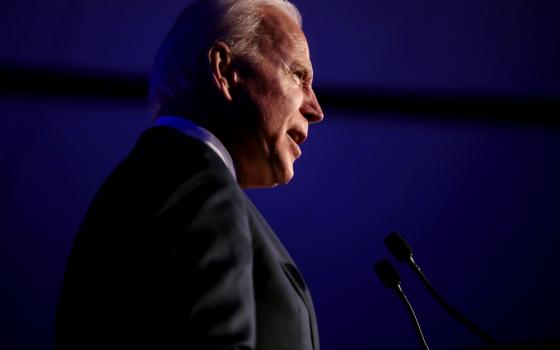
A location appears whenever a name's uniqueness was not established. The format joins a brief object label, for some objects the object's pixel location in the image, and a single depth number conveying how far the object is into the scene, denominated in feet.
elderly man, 10.27
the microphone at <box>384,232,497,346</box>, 11.46
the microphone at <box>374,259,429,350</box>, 11.54
